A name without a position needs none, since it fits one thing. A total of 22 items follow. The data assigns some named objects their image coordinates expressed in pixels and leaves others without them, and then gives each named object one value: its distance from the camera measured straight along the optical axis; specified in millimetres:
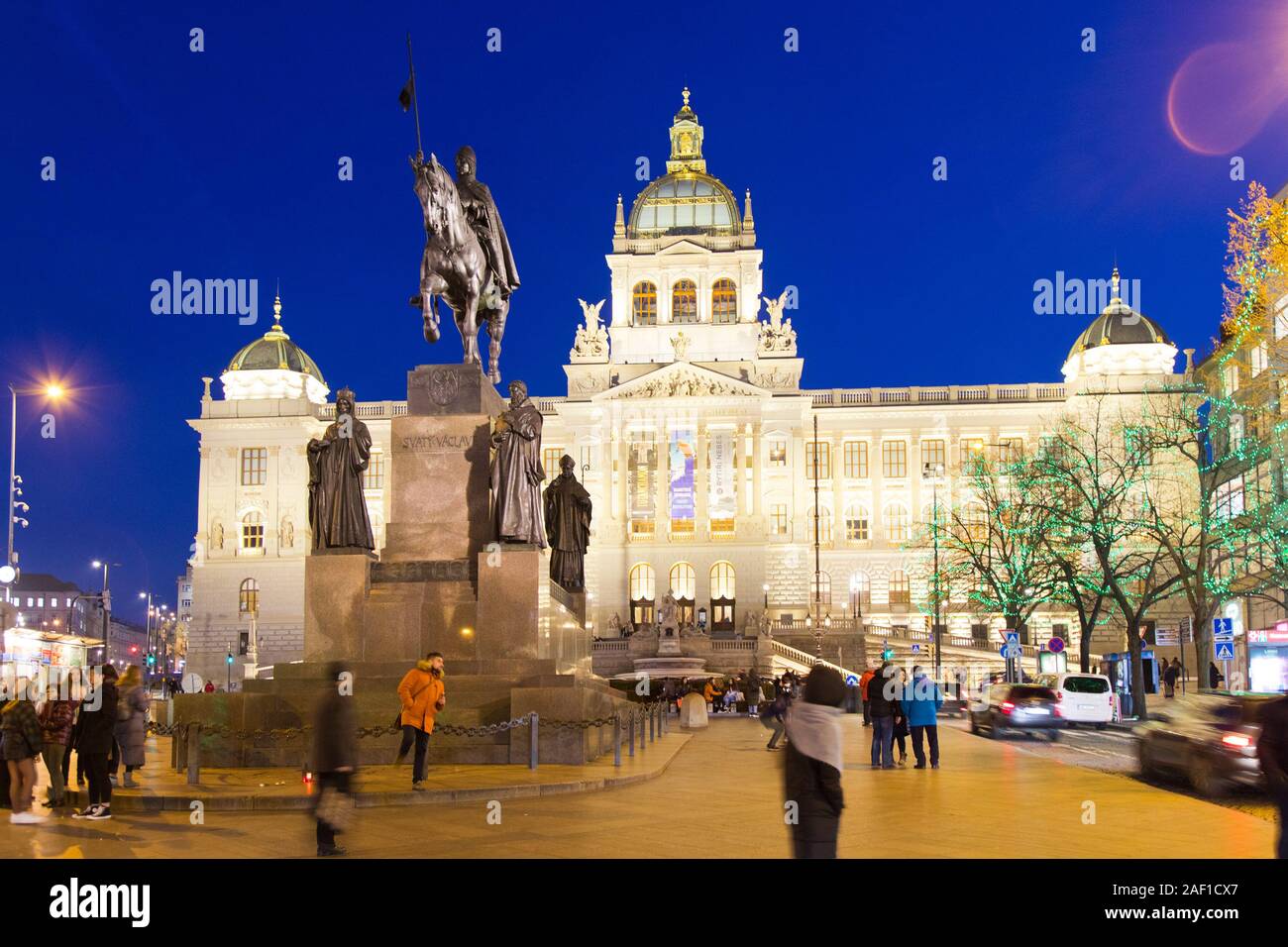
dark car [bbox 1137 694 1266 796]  17531
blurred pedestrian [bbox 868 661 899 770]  23016
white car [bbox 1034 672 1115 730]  35884
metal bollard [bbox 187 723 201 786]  16234
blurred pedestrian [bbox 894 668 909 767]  23297
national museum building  85812
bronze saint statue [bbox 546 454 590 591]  25438
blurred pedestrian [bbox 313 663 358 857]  11070
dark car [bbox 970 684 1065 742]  34250
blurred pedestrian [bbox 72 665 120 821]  14484
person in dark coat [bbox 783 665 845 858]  8328
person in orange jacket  15328
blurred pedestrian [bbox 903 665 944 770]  22766
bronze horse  20455
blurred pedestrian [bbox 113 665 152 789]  17031
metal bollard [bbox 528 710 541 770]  17956
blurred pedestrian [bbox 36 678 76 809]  16625
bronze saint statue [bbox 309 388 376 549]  19719
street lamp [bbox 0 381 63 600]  37094
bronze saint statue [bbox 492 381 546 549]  19703
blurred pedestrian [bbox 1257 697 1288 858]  9258
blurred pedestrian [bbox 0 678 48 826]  14258
